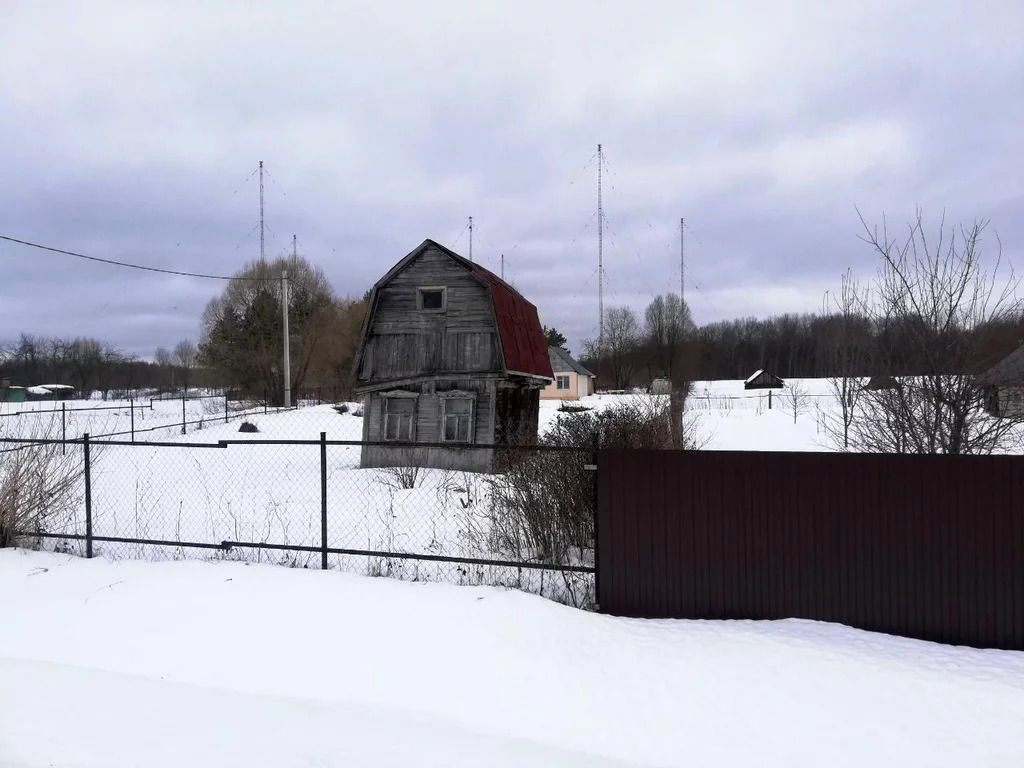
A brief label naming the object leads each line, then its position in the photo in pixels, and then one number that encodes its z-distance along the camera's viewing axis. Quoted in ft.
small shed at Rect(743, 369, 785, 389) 243.17
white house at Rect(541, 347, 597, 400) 214.48
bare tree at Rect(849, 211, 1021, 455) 24.32
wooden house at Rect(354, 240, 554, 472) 58.08
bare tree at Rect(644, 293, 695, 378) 178.19
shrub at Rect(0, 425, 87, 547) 24.77
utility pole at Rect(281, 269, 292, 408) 114.34
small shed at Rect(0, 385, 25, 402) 149.75
